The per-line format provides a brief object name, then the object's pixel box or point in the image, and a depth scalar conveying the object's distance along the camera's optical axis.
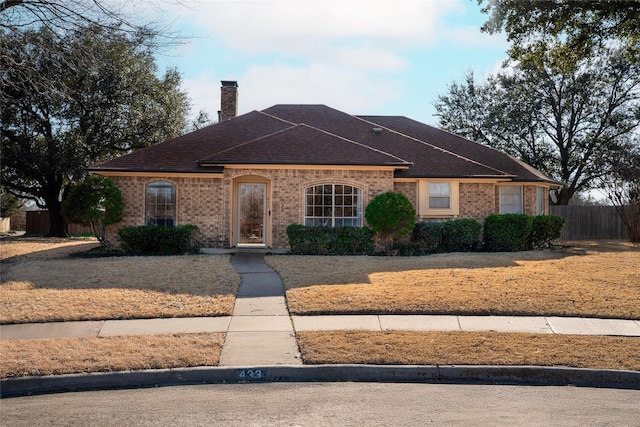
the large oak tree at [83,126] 29.19
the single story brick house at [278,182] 19.08
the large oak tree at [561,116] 31.52
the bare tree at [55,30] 10.43
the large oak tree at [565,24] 13.61
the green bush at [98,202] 19.14
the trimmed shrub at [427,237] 19.06
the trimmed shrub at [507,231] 19.89
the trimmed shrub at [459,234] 19.31
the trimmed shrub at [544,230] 21.09
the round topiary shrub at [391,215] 18.16
